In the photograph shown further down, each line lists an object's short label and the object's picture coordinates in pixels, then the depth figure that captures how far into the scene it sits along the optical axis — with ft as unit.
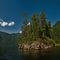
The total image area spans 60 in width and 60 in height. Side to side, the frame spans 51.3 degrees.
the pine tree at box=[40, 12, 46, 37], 173.82
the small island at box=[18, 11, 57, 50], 156.80
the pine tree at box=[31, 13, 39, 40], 165.24
